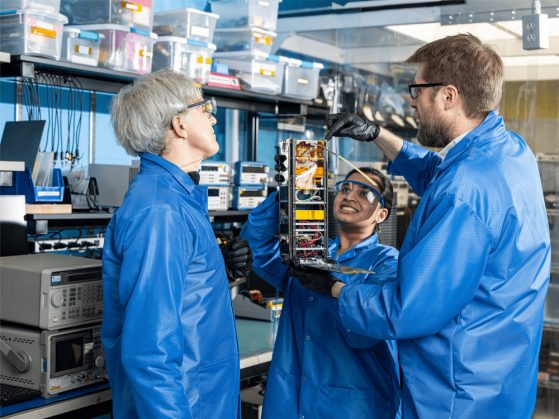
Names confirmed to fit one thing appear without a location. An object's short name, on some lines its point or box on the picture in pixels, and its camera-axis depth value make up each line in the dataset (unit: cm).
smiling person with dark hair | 223
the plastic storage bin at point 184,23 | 403
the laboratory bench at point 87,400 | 237
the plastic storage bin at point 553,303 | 411
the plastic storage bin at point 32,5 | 321
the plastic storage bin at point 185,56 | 387
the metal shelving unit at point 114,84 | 315
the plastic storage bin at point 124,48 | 353
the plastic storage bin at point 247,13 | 439
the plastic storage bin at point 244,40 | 438
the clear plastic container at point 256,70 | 432
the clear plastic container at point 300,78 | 453
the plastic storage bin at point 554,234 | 414
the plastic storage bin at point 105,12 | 362
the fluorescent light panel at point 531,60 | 416
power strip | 357
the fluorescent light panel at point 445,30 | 432
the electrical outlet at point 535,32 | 377
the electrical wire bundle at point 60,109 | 363
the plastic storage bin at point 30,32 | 315
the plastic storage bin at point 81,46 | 338
